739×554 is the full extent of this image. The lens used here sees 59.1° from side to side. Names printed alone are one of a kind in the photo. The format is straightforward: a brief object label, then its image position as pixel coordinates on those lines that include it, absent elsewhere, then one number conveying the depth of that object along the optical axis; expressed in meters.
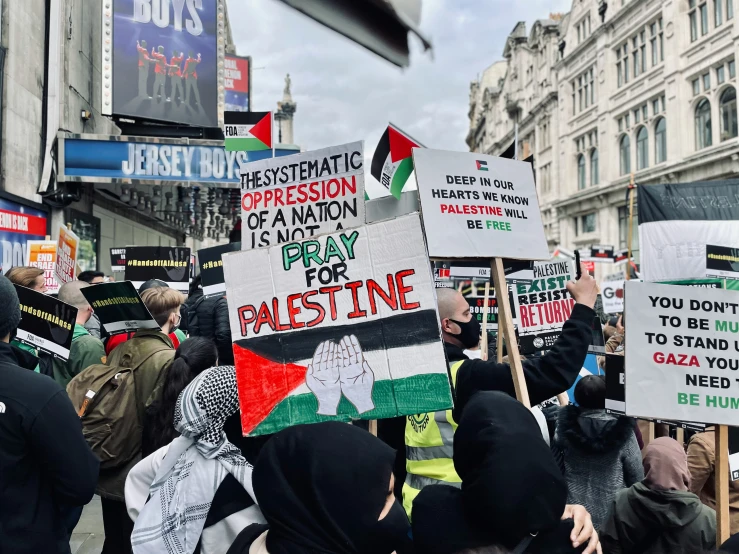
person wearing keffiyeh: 2.40
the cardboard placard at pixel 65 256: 7.16
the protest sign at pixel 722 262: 7.56
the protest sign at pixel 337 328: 2.93
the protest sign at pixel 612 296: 12.65
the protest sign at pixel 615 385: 3.38
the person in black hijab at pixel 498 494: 1.76
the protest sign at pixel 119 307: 4.09
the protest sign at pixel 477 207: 3.22
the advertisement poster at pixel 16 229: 10.35
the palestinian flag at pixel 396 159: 3.90
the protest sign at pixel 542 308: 5.95
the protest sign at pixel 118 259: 10.49
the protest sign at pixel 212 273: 6.44
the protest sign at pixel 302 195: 3.63
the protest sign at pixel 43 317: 4.05
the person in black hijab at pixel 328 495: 1.71
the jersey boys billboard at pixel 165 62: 12.86
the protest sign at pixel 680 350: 2.95
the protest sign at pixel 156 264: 8.62
